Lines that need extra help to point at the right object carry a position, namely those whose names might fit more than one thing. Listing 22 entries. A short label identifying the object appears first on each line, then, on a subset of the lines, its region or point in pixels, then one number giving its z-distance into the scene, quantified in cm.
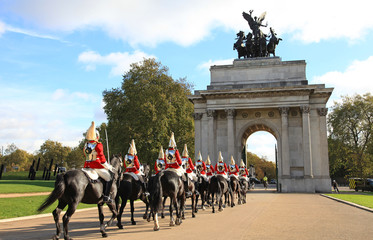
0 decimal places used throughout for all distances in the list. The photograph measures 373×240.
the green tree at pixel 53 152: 10704
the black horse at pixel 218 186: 1808
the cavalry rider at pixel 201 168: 1940
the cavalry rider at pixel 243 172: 2662
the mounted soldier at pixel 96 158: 1062
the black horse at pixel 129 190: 1295
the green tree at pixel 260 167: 11692
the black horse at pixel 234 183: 2144
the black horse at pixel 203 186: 1885
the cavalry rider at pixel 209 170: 2114
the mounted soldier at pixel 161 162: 1568
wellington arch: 4044
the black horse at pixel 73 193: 923
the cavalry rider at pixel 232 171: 2189
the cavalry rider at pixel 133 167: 1378
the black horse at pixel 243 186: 2381
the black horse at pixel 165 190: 1167
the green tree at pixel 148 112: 4525
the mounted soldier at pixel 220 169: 1980
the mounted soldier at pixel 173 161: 1385
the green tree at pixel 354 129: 5703
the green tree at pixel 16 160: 10914
